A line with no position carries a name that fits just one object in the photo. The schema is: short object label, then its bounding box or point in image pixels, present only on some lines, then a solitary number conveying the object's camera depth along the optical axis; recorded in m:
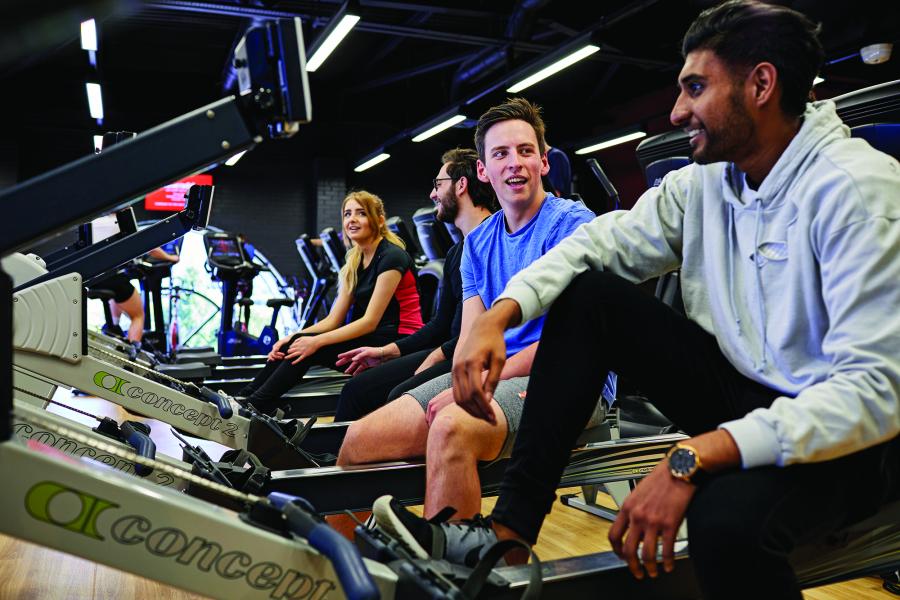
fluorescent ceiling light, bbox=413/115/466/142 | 10.20
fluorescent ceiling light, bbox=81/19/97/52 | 6.15
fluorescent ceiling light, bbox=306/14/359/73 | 6.94
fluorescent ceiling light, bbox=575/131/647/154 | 10.24
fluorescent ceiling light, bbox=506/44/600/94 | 7.60
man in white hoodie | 0.97
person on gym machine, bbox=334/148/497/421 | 2.93
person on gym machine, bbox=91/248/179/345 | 6.25
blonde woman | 3.58
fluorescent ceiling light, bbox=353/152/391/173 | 11.82
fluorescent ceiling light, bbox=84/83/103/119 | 8.92
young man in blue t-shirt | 2.06
